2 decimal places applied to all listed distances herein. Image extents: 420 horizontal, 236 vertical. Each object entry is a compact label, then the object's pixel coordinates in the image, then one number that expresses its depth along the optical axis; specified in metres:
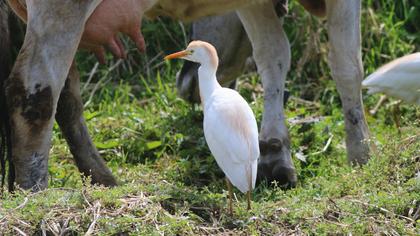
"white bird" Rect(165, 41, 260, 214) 11.90
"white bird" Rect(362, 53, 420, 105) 14.63
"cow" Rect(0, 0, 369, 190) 12.87
